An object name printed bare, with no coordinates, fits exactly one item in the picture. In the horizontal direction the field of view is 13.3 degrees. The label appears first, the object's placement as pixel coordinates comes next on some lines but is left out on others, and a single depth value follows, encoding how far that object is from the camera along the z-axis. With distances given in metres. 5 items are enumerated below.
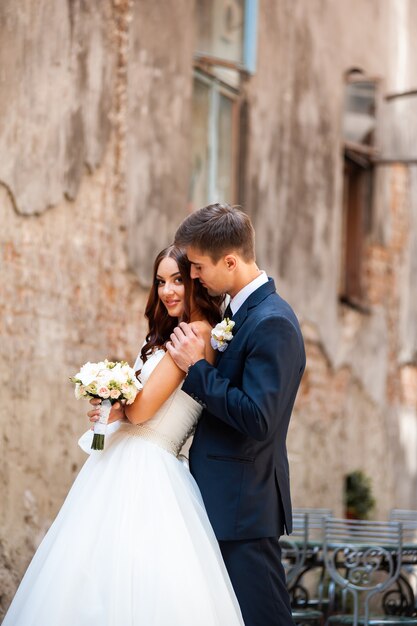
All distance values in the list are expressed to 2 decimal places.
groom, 6.14
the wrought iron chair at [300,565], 8.95
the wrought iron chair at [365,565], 8.55
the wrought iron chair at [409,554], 8.64
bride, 6.08
